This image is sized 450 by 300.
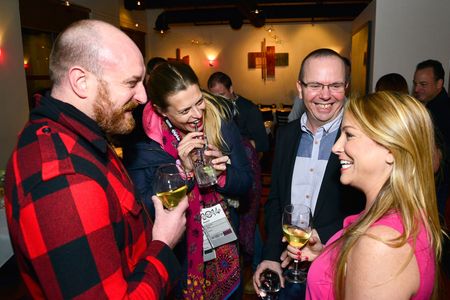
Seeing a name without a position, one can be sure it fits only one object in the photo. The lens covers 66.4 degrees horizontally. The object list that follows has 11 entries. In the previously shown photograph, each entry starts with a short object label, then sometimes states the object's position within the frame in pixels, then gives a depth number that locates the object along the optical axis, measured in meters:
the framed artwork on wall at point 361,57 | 6.16
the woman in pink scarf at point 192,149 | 1.79
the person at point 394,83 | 3.36
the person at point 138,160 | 1.74
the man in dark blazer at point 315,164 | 1.74
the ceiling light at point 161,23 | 11.38
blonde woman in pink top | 0.93
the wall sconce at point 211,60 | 12.54
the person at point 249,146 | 2.54
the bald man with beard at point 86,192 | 0.86
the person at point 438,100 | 2.71
